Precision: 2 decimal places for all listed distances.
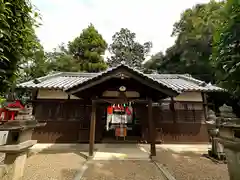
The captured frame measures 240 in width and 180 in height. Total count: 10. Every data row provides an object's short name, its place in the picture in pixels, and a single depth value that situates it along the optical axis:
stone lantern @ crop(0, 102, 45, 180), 3.12
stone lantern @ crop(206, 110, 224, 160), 6.14
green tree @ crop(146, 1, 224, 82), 18.49
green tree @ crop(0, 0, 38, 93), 2.91
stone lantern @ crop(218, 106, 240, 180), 3.09
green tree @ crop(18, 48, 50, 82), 20.73
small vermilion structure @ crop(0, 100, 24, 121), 3.77
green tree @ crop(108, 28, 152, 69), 31.17
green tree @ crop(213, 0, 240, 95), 3.04
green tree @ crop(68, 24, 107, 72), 21.55
